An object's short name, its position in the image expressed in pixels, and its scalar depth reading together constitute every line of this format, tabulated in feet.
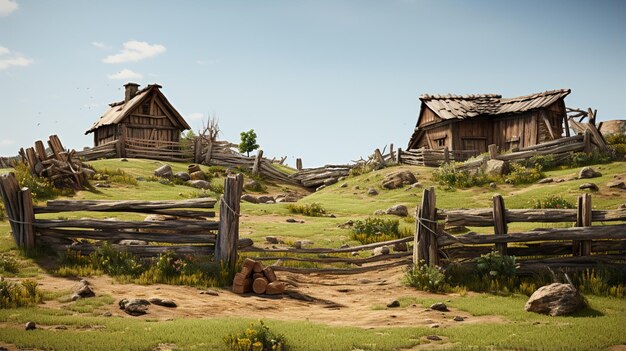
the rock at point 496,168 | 84.89
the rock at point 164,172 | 97.52
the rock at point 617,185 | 68.08
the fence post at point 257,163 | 119.17
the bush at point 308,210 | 69.31
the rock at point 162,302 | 30.48
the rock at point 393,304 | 32.73
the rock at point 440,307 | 30.94
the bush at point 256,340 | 21.95
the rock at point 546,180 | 77.74
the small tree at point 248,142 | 147.43
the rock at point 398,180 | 89.61
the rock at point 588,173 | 74.90
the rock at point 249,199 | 82.58
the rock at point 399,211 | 66.59
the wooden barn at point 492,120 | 107.76
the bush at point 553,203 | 59.77
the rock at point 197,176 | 101.14
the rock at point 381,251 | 46.27
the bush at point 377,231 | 51.65
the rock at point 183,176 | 98.53
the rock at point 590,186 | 67.67
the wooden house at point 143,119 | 127.34
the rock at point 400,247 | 47.52
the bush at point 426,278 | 36.40
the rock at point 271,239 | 50.43
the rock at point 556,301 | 28.60
